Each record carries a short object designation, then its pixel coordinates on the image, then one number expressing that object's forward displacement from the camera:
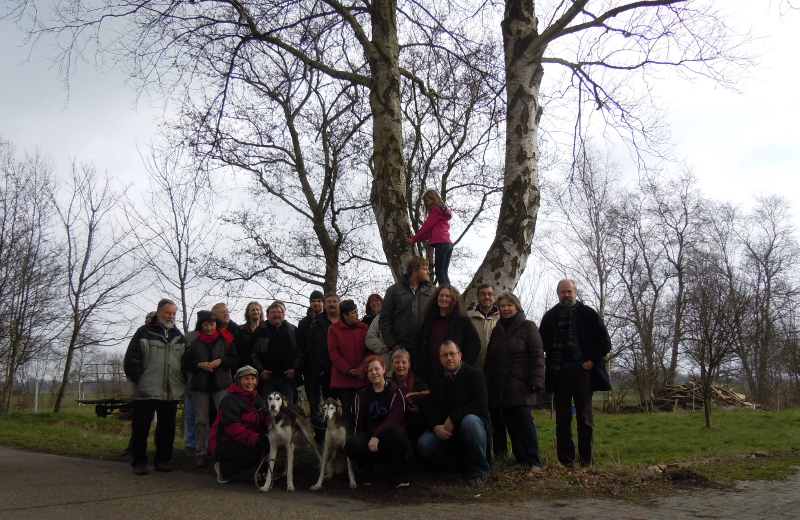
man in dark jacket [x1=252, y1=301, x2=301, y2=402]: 7.43
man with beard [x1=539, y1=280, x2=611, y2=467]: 6.13
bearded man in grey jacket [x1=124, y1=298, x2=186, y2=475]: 6.59
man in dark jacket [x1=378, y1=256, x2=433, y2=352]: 6.46
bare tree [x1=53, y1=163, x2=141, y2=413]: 19.97
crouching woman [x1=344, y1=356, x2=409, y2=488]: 5.52
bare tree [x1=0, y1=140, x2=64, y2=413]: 21.00
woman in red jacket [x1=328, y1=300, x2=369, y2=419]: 6.71
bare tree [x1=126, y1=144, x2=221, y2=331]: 13.38
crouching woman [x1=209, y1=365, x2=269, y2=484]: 5.99
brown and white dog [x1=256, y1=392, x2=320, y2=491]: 5.77
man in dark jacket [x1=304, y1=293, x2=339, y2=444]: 7.46
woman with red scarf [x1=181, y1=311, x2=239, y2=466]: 7.00
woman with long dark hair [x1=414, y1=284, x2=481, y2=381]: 6.00
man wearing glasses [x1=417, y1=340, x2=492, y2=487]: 5.37
